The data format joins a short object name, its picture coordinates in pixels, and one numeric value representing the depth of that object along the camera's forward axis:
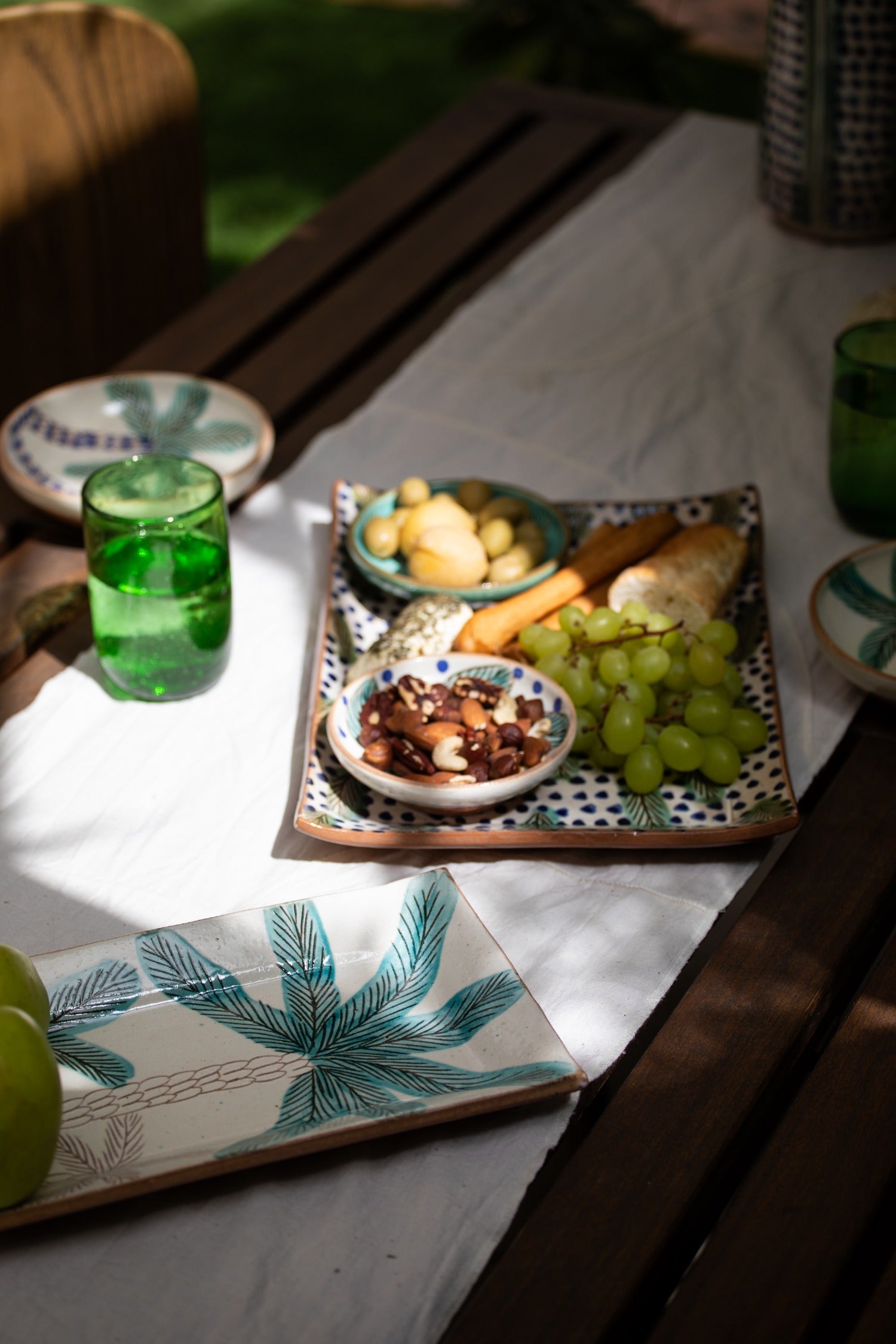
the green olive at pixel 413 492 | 1.21
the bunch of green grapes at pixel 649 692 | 0.95
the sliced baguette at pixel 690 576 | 1.10
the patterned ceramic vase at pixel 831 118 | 1.57
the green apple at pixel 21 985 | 0.66
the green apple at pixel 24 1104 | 0.60
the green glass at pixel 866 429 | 1.17
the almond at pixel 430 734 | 0.91
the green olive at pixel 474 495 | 1.21
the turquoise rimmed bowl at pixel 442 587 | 1.12
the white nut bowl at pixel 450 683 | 0.88
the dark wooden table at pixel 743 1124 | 0.63
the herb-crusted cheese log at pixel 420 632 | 1.04
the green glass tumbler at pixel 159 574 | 0.97
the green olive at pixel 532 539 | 1.16
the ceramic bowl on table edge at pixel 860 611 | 1.05
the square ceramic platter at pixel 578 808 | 0.89
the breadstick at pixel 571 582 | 1.08
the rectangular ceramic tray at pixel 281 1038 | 0.68
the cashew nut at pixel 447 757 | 0.89
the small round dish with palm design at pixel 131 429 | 1.27
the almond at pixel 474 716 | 0.92
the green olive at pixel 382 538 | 1.16
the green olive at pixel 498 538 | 1.16
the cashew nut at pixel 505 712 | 0.94
